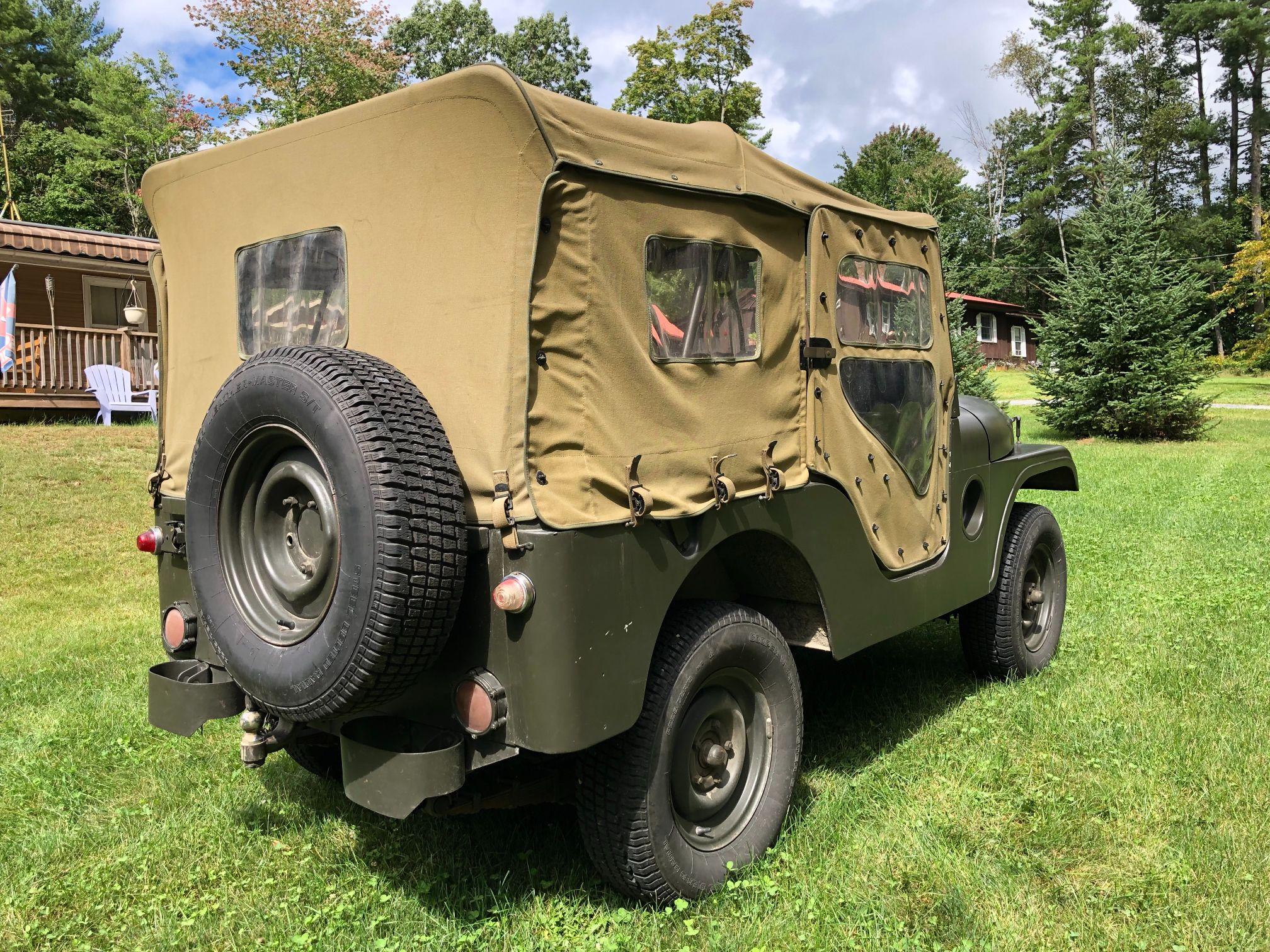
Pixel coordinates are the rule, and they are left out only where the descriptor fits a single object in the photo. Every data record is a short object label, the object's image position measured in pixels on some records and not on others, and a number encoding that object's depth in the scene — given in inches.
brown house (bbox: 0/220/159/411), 563.2
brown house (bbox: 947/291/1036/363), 1585.9
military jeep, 101.6
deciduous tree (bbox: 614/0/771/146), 1128.8
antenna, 876.6
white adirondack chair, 569.3
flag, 538.9
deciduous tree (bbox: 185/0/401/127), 987.3
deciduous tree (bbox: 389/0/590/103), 1605.6
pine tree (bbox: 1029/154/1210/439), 636.1
